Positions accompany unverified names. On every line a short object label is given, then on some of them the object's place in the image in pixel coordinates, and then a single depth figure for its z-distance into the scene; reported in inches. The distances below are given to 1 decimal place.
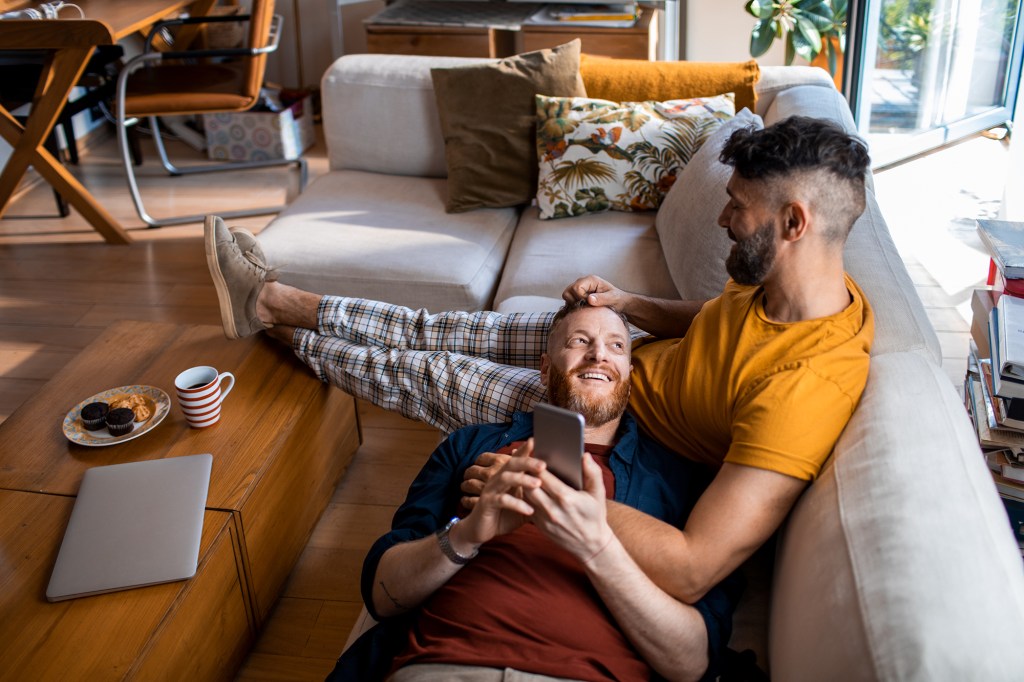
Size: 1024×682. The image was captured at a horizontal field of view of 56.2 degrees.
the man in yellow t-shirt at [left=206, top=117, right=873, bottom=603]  55.0
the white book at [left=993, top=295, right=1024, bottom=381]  62.1
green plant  151.3
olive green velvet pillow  112.9
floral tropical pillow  106.5
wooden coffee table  58.7
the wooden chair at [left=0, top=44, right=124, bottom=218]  146.8
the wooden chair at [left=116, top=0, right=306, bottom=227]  140.6
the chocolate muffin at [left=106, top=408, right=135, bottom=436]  74.5
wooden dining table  125.1
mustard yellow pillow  111.3
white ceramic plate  74.4
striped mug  75.1
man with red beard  51.1
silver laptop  61.9
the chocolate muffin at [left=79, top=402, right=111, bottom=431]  74.9
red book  70.1
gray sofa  42.7
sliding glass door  163.0
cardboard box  170.1
